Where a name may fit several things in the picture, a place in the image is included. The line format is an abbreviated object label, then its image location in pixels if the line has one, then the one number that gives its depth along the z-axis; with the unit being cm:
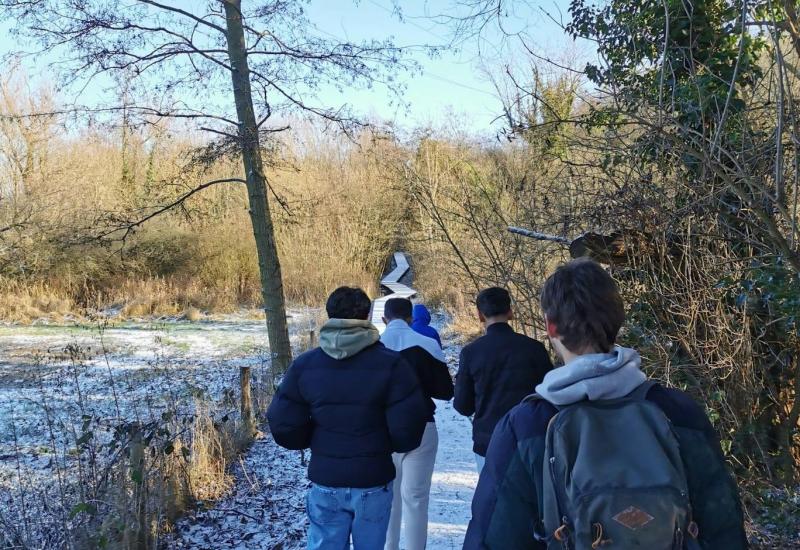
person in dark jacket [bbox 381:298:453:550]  388
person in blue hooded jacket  498
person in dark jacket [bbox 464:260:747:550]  143
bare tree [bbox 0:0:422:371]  821
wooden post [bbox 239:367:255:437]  711
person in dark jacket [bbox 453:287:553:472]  370
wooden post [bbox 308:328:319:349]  1182
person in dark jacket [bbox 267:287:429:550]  292
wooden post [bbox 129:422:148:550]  416
